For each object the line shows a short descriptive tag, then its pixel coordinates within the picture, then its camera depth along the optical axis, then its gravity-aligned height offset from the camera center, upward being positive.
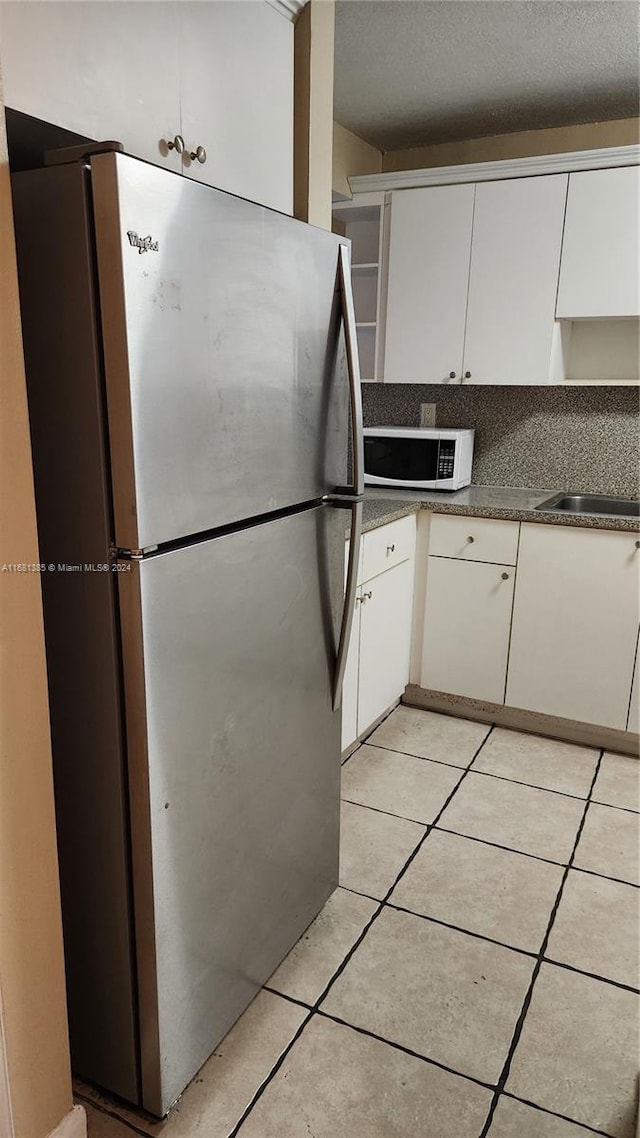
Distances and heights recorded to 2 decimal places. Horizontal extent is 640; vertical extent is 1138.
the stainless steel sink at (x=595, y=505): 3.13 -0.48
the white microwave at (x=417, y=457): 3.12 -0.30
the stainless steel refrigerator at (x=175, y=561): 1.08 -0.30
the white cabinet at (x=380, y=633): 2.64 -0.91
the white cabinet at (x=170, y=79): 1.11 +0.50
